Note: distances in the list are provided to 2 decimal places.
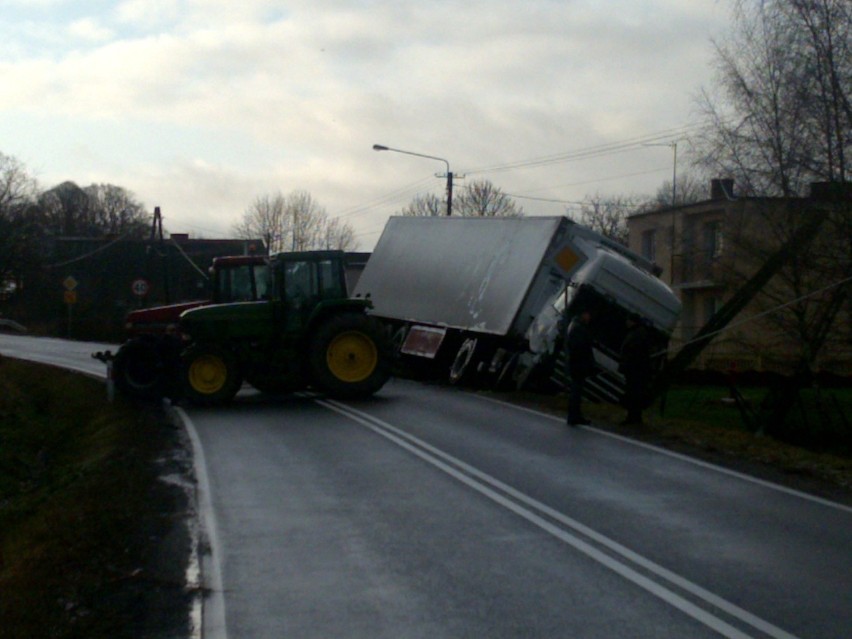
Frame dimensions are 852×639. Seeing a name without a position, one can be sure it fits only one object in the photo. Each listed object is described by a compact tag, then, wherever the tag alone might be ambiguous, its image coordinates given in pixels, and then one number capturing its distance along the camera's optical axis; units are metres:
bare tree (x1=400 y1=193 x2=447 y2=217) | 87.05
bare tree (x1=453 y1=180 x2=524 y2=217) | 84.88
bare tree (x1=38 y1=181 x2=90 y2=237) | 106.12
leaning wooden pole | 24.27
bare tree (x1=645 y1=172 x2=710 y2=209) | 66.56
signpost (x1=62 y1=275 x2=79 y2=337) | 53.56
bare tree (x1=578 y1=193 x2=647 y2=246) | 94.19
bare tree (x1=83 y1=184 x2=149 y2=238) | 110.06
